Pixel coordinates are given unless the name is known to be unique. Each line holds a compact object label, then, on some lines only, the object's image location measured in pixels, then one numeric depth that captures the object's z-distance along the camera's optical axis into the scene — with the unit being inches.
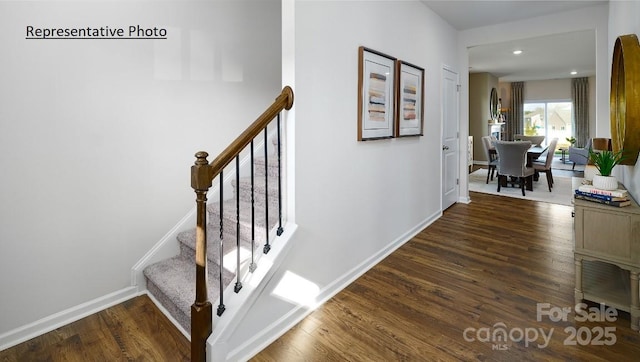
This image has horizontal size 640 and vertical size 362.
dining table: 237.1
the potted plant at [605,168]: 81.6
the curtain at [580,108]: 423.8
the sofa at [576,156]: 325.1
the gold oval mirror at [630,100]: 77.4
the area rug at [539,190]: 208.7
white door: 176.1
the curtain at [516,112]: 459.5
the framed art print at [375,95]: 100.7
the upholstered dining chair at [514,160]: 216.2
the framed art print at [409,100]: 123.5
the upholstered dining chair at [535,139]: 353.1
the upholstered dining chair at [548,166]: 233.8
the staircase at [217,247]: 64.5
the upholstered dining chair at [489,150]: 286.0
